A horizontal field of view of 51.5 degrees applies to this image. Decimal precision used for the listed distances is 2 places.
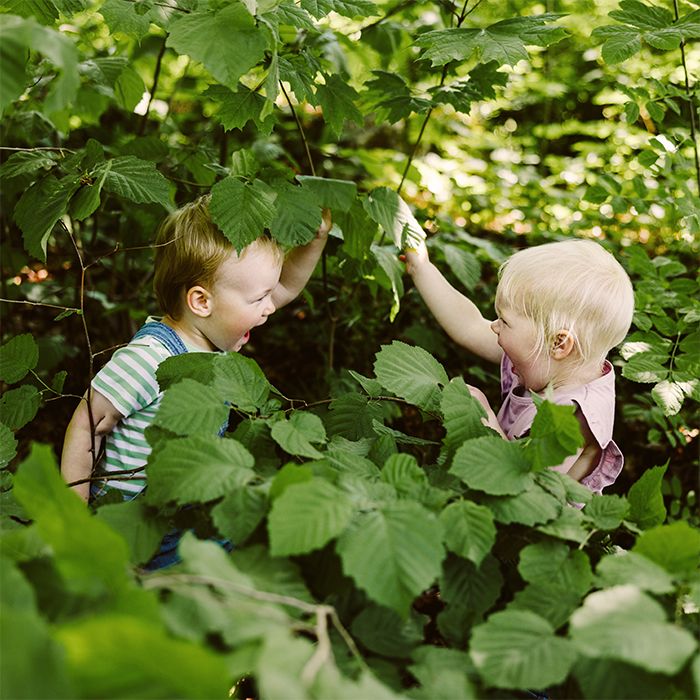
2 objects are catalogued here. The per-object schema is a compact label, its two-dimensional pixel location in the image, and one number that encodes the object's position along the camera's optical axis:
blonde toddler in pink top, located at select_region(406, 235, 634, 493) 2.00
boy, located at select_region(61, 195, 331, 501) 1.95
